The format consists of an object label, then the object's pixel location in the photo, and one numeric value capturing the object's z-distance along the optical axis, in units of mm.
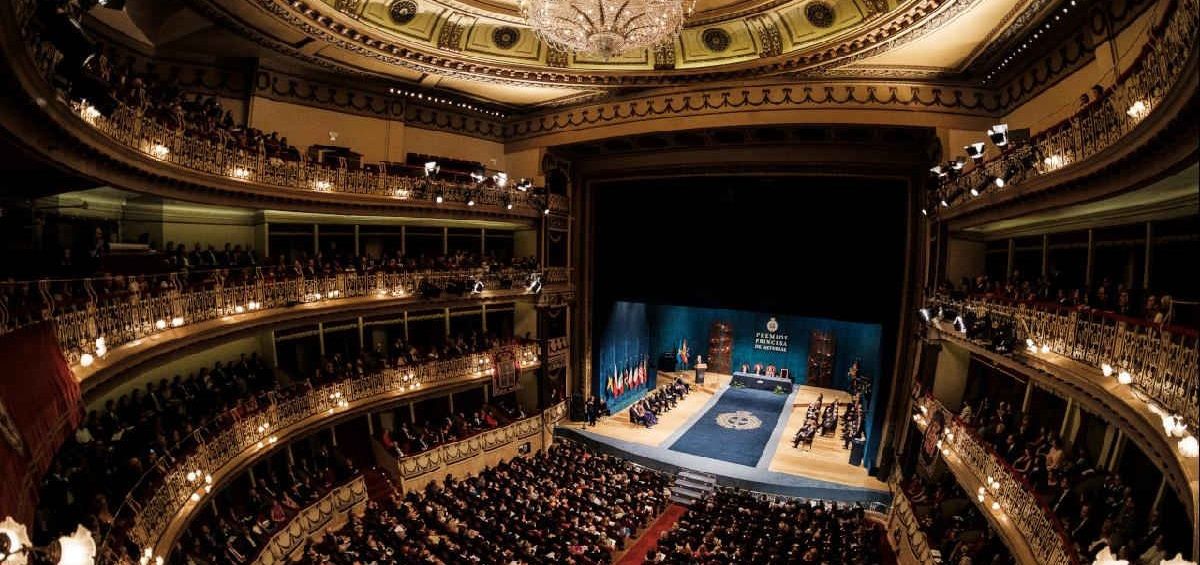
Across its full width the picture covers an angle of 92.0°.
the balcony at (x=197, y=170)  5523
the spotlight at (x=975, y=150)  10125
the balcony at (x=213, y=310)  7055
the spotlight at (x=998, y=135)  9211
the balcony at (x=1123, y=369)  5184
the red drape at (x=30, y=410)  4746
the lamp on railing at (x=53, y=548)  3434
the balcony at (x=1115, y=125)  5156
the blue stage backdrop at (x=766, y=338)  26591
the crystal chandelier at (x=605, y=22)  9586
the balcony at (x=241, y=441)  7656
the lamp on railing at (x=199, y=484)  9234
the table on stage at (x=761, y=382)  27297
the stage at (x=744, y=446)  16844
